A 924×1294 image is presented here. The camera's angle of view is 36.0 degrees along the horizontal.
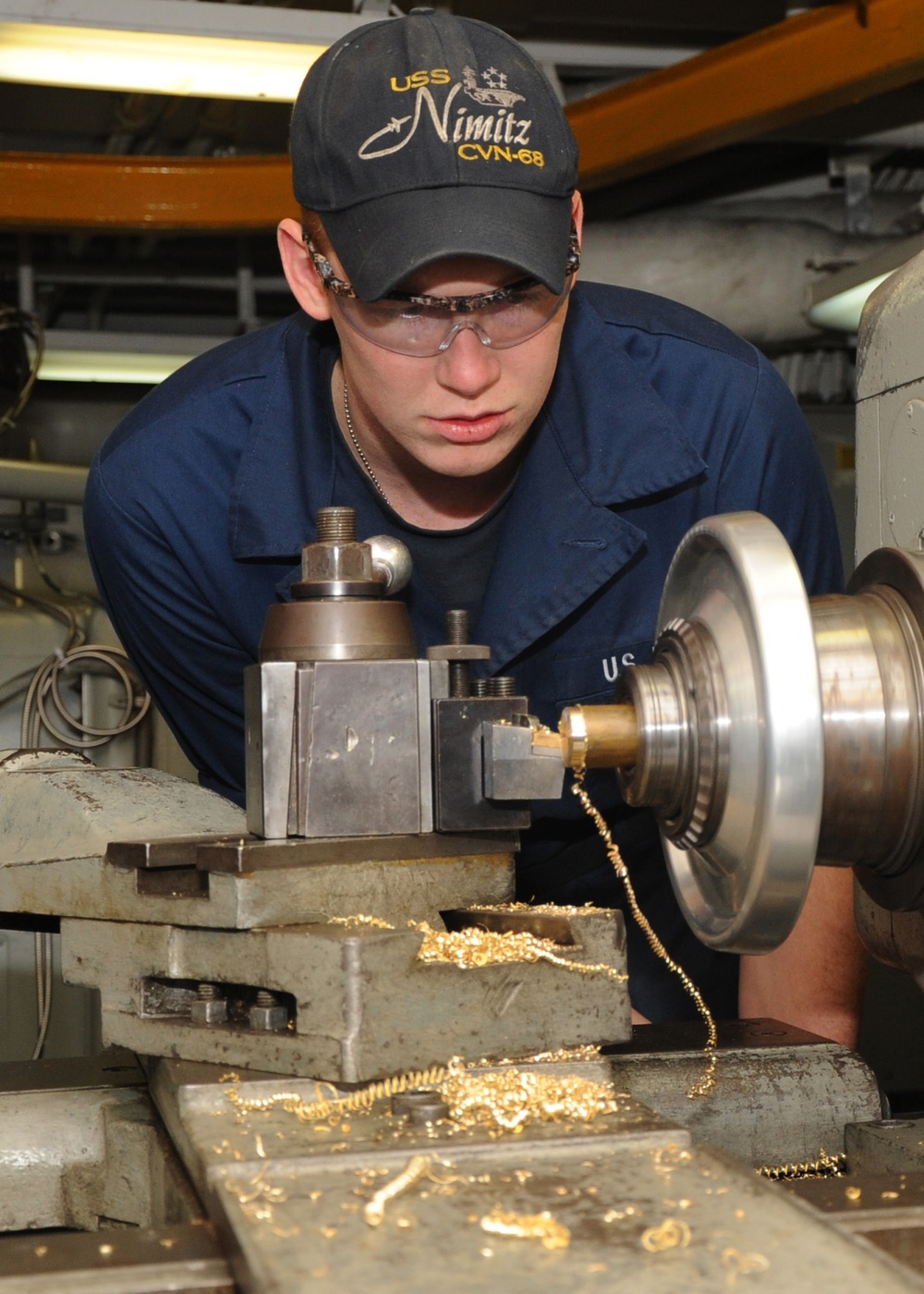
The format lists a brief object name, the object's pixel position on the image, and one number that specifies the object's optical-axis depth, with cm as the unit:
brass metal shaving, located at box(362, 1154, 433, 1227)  68
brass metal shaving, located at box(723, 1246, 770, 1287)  62
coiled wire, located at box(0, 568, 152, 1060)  243
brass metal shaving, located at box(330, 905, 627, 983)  92
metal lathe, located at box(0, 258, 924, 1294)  69
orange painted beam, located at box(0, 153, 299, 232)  271
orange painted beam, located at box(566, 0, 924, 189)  232
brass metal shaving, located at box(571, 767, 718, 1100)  105
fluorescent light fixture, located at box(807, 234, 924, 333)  241
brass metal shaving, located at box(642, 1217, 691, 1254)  65
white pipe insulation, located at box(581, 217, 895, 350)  300
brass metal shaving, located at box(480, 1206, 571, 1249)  66
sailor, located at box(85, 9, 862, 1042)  130
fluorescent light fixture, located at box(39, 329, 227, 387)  310
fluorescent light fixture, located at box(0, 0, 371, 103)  198
